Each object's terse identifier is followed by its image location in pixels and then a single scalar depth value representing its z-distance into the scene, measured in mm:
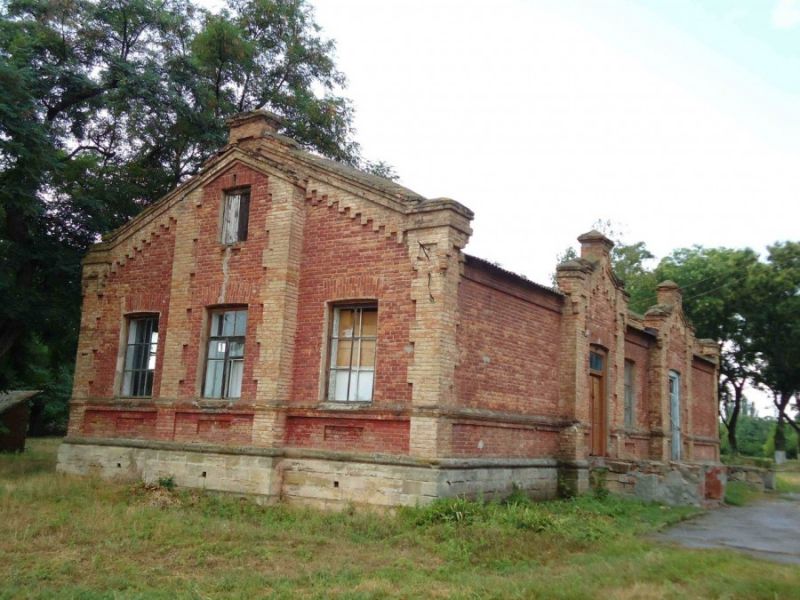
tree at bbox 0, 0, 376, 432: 17578
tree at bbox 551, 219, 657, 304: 41812
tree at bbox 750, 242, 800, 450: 35031
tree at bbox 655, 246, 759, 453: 36188
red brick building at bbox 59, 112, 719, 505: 12703
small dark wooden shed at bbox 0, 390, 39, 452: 23547
